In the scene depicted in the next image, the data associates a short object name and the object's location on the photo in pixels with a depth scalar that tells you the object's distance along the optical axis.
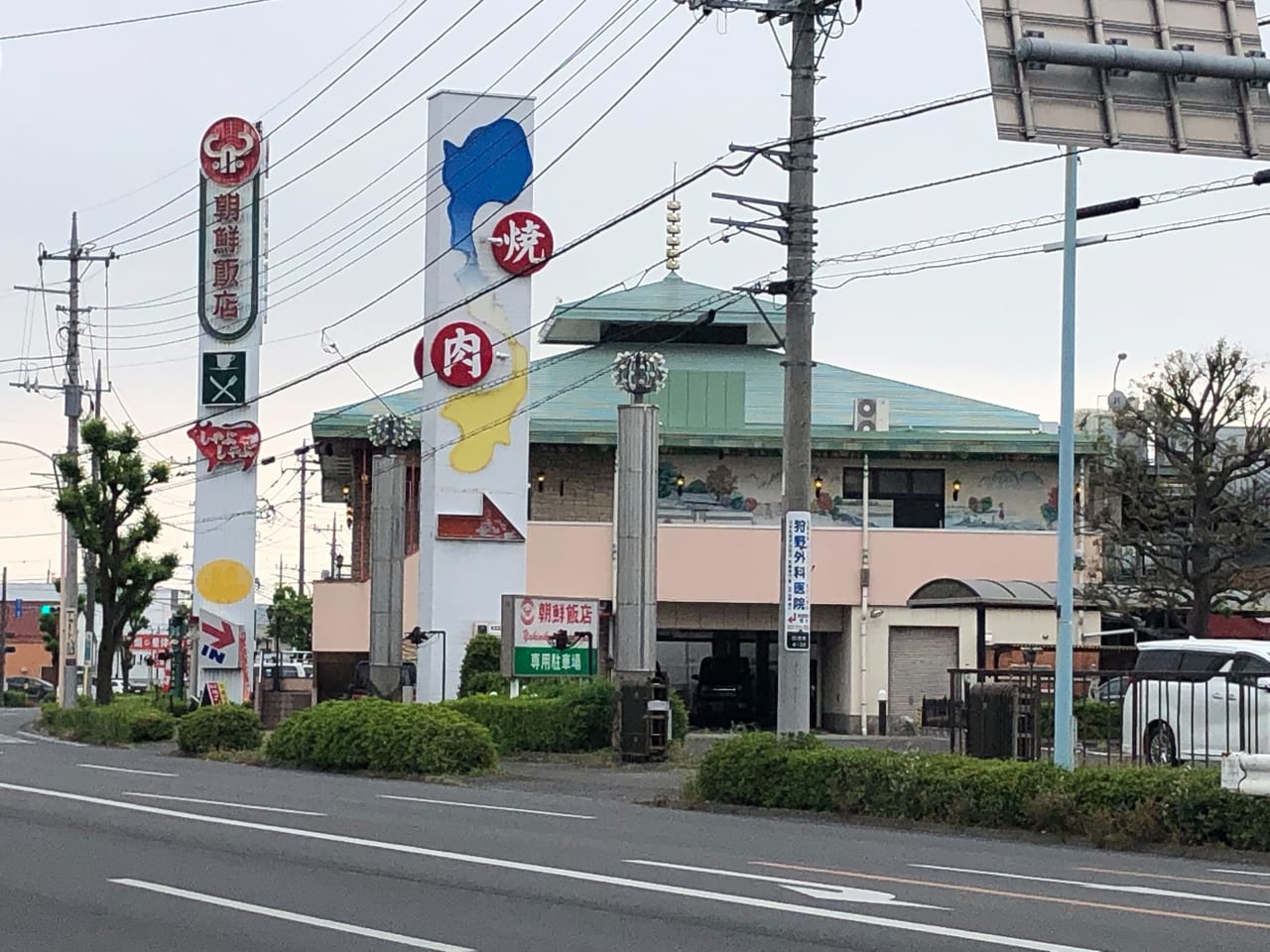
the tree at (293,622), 103.81
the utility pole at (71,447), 51.28
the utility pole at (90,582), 47.71
